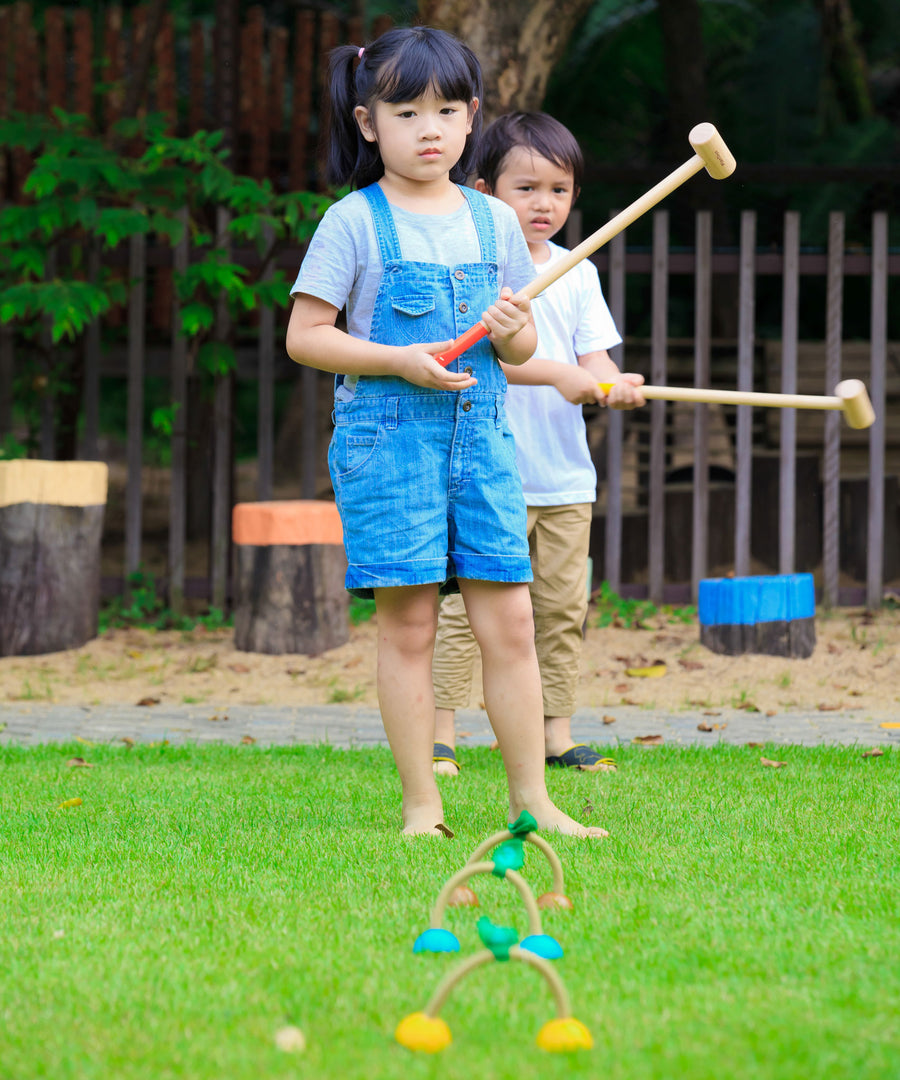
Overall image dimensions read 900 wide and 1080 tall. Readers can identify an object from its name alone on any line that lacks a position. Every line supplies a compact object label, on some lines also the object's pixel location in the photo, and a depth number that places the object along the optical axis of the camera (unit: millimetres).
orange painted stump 10734
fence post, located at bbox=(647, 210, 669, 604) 12602
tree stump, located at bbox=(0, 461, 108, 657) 10727
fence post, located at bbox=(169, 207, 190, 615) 12711
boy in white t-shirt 6691
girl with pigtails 5020
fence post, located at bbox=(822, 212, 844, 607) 12734
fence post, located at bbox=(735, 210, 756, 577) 12695
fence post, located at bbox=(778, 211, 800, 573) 12594
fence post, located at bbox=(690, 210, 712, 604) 12719
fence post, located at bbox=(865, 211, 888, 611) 12625
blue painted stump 10094
